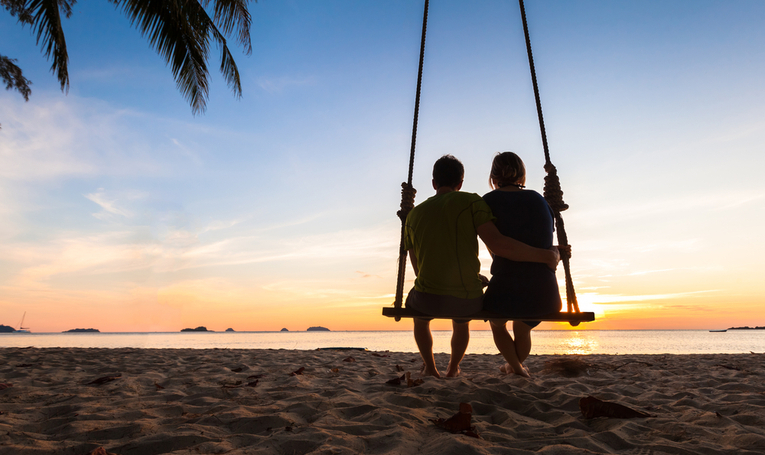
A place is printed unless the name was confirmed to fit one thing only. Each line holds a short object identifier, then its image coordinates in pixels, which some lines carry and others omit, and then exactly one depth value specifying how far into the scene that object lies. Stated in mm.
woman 2387
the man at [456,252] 2375
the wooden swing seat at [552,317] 2357
